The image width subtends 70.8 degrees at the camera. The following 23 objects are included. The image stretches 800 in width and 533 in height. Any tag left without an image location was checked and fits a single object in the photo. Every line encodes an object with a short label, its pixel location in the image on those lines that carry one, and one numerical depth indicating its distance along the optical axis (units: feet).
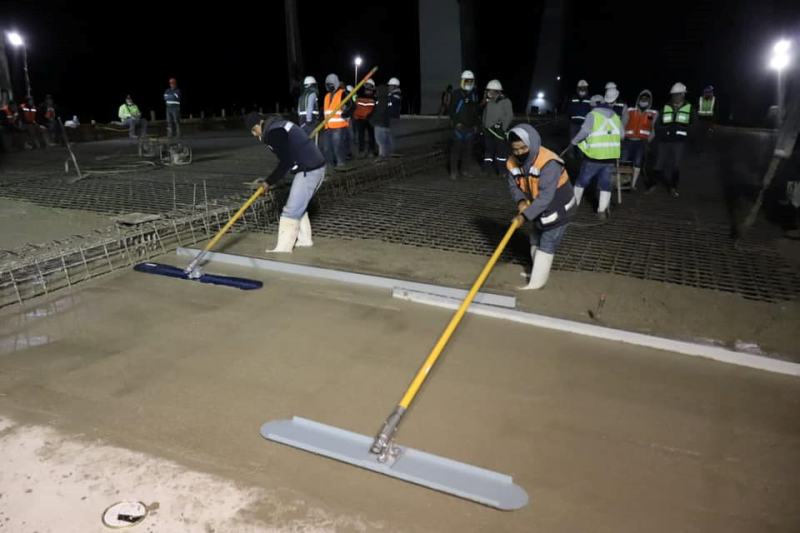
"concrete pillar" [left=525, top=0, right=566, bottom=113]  76.89
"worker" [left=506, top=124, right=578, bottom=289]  12.76
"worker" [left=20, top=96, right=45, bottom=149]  40.16
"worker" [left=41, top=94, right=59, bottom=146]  40.98
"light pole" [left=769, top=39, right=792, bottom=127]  34.76
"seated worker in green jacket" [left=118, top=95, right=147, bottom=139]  44.04
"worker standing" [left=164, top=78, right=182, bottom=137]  45.15
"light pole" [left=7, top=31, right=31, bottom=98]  38.88
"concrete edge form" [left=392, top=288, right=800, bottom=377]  10.64
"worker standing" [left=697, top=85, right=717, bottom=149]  35.52
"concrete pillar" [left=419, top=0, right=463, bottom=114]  65.62
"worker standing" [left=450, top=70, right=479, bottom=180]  27.43
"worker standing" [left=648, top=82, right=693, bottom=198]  24.59
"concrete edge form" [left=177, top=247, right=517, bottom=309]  13.57
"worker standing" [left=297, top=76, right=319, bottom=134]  27.14
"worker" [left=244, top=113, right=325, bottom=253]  15.52
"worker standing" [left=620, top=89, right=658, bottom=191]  25.13
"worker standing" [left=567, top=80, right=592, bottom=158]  30.48
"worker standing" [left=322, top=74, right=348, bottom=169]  27.02
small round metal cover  6.77
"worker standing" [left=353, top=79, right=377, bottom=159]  31.94
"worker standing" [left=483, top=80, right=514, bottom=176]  26.72
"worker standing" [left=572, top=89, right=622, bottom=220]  19.58
